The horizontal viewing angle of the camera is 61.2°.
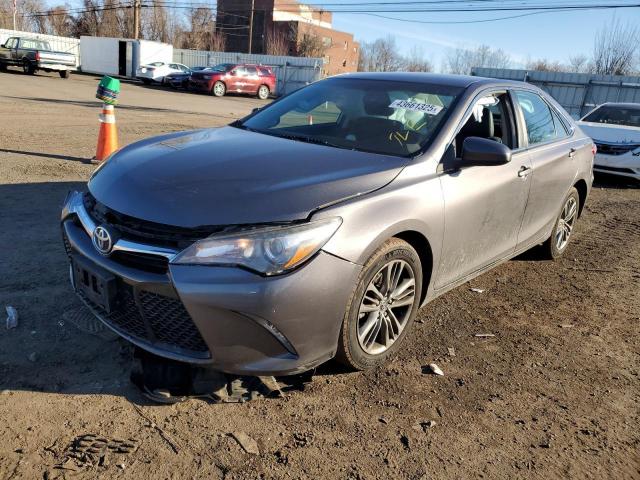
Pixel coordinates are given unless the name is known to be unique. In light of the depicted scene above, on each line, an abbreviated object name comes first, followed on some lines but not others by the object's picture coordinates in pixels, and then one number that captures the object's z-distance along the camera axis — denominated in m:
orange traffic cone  7.21
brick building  74.56
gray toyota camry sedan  2.43
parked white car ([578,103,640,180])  9.60
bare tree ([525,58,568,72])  50.57
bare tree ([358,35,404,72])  79.00
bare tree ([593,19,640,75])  33.78
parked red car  27.20
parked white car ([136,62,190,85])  31.00
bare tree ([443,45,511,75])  54.62
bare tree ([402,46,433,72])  68.62
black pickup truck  27.39
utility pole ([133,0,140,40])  38.06
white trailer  35.91
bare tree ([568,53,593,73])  41.28
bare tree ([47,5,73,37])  65.38
